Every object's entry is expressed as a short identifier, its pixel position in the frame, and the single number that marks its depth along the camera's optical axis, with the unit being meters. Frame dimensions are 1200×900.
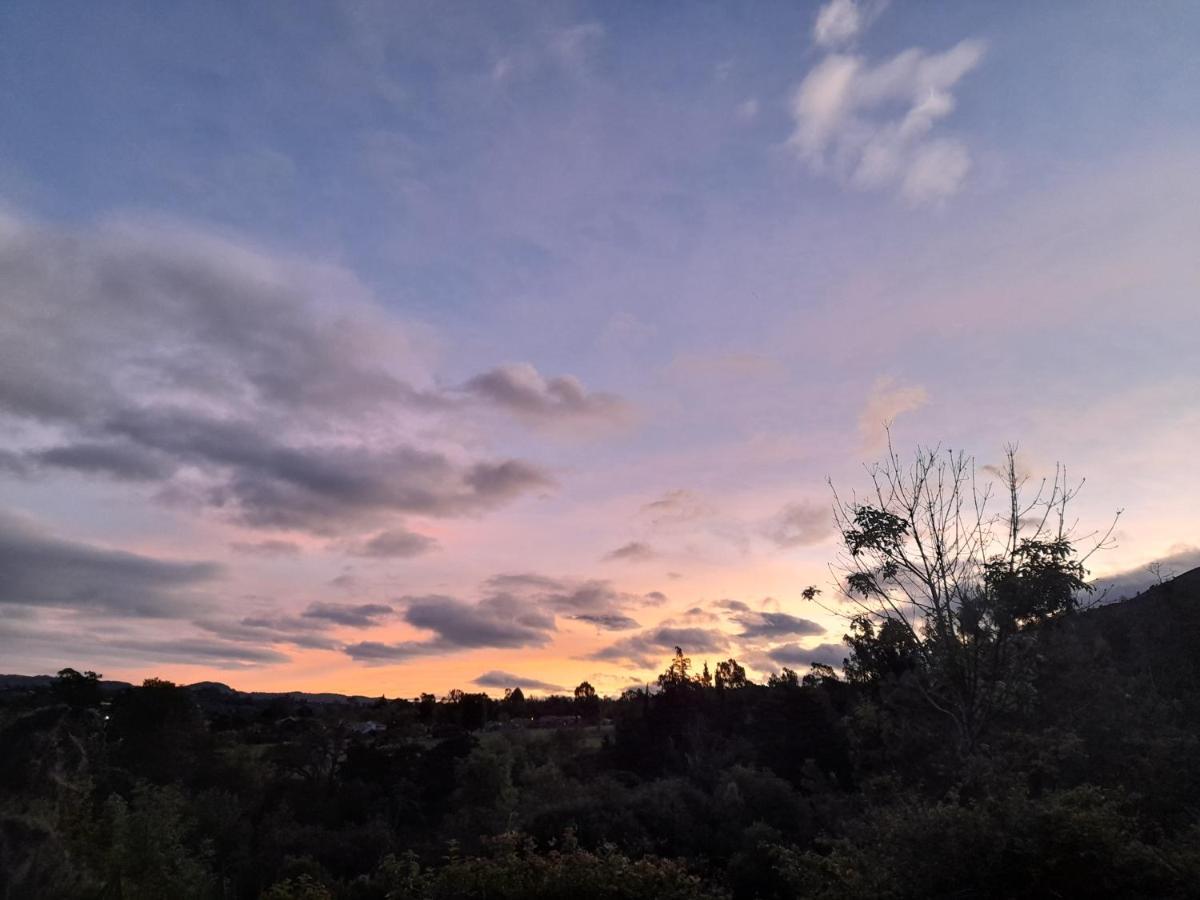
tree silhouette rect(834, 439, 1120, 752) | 15.12
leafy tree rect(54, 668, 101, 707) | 43.38
